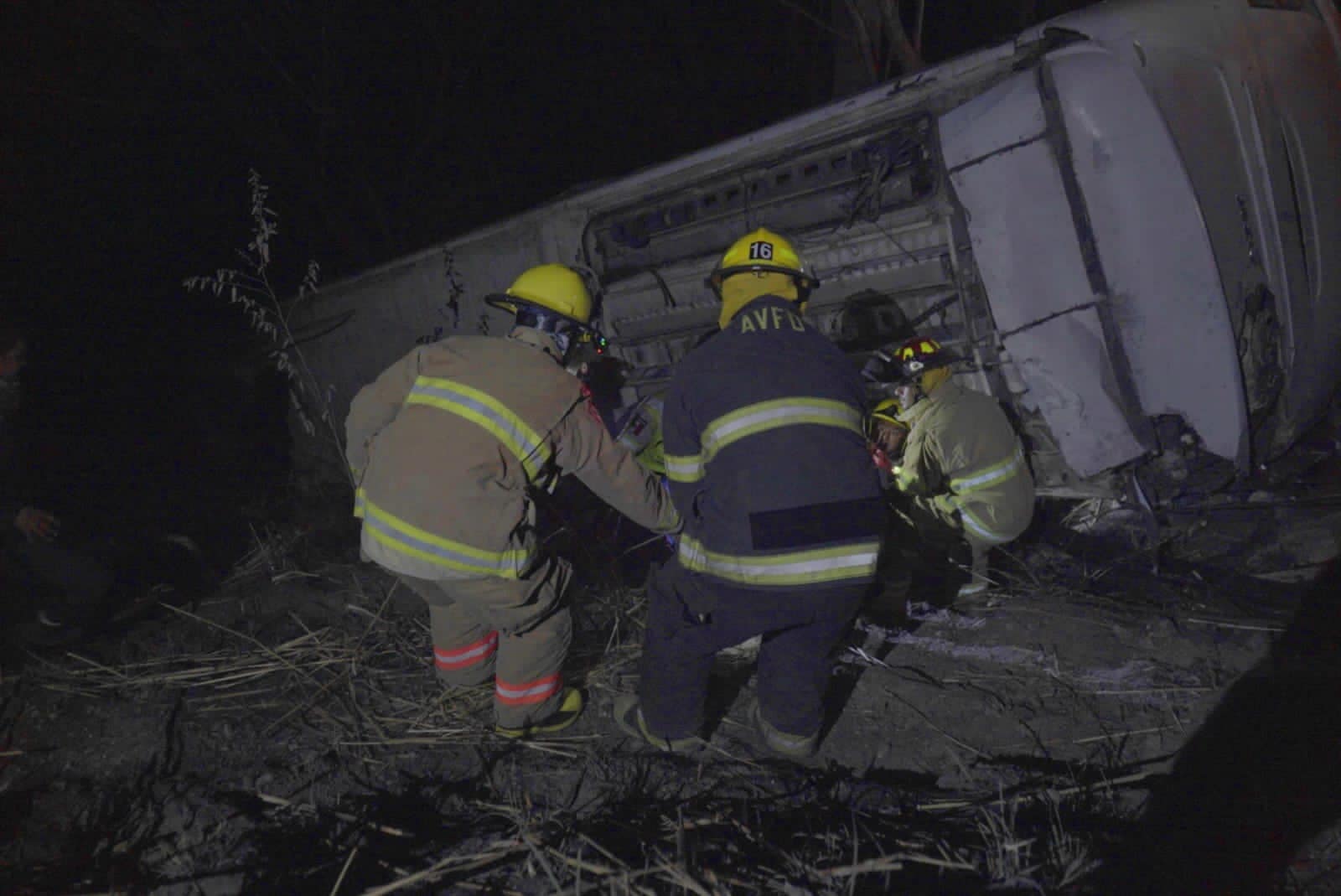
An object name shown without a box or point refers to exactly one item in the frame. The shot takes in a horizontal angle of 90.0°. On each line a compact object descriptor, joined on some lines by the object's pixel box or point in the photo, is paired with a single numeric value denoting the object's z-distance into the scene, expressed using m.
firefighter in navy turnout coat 2.13
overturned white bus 2.87
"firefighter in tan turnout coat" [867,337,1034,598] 3.29
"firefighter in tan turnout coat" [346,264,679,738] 2.36
